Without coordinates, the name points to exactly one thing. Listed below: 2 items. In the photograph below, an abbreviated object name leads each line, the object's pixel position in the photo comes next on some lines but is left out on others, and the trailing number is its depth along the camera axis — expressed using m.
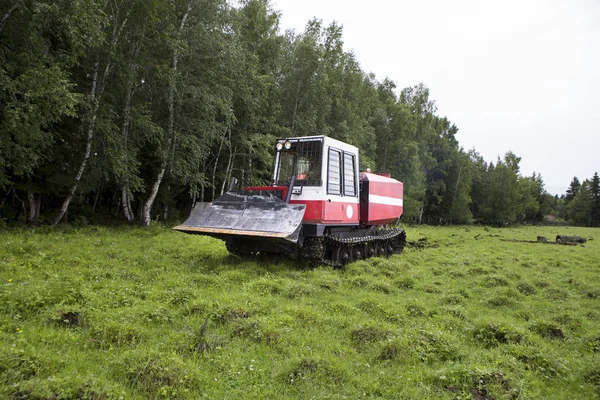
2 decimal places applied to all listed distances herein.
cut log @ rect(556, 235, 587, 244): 25.73
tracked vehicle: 8.87
